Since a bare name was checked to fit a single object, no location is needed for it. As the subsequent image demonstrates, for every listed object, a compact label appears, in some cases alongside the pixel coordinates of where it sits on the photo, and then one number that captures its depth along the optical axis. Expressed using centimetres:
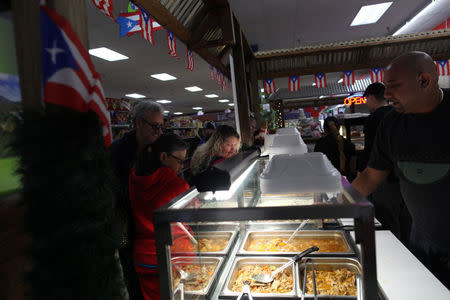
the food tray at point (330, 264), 160
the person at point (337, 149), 441
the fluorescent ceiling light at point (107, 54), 706
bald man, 171
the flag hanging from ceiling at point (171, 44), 338
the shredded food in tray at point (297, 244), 179
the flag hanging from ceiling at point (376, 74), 650
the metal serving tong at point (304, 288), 132
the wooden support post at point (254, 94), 565
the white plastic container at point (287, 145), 203
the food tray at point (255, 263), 137
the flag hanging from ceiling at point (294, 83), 713
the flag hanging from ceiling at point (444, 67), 622
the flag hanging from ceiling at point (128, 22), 328
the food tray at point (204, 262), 110
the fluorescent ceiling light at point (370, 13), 638
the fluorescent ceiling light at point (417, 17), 620
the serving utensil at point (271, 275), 151
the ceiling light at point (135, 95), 1363
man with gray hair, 207
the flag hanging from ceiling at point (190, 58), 375
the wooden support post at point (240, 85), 378
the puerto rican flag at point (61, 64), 91
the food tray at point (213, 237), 113
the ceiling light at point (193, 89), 1339
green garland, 84
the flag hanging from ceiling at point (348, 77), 686
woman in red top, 179
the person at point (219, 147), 309
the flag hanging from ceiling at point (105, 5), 226
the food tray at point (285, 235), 176
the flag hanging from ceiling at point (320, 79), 683
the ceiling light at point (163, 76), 1016
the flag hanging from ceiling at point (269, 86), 714
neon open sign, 1266
